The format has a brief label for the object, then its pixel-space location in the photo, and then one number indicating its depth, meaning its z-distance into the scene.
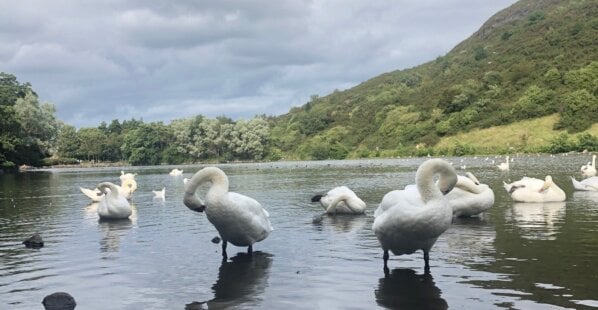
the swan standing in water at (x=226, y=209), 12.20
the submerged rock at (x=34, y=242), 15.41
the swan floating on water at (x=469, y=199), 18.19
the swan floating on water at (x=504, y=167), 48.91
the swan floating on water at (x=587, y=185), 26.57
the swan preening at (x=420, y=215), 10.05
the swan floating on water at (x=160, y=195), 32.69
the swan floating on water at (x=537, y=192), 22.70
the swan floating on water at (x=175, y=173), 69.56
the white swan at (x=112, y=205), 21.28
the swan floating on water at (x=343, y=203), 20.77
